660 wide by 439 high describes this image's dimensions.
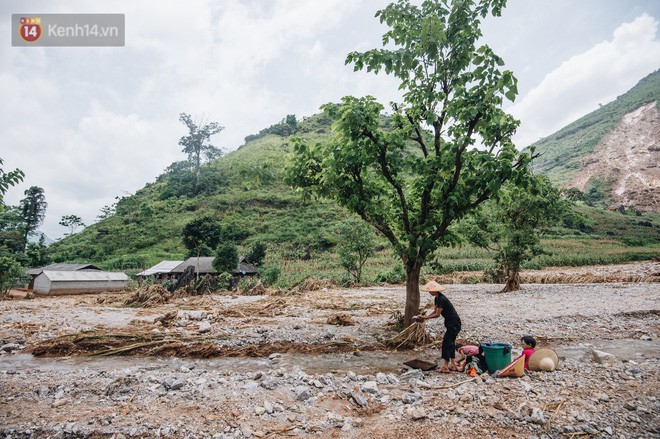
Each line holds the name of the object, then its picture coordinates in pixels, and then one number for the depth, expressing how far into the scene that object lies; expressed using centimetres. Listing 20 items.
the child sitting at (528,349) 644
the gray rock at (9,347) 888
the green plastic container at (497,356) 628
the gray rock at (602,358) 686
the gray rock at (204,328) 1074
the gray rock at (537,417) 436
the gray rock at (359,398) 508
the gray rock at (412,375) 625
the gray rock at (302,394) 530
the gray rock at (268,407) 484
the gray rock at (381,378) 609
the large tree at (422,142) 787
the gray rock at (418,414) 455
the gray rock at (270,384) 575
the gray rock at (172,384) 573
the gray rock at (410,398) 512
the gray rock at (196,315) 1293
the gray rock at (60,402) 514
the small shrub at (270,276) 3000
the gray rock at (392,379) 608
